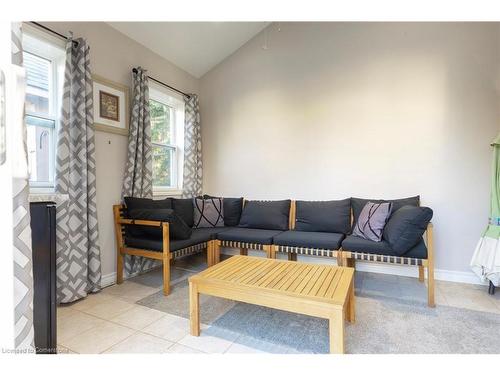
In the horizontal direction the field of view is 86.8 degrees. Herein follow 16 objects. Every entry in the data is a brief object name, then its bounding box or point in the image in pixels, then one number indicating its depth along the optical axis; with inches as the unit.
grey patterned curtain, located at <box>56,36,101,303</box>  82.7
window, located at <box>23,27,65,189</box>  82.1
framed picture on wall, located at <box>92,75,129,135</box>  97.3
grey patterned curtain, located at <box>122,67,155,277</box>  106.7
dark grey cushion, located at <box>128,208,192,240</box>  93.8
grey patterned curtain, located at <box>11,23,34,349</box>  30.3
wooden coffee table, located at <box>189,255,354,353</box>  53.0
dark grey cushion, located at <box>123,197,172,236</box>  100.3
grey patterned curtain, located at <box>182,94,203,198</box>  140.6
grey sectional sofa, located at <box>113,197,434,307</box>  85.5
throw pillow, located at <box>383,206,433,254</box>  81.4
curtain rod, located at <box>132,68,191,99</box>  116.7
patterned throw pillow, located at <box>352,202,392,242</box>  94.9
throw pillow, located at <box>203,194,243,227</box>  131.7
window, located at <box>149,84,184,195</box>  129.2
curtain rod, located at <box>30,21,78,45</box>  79.1
